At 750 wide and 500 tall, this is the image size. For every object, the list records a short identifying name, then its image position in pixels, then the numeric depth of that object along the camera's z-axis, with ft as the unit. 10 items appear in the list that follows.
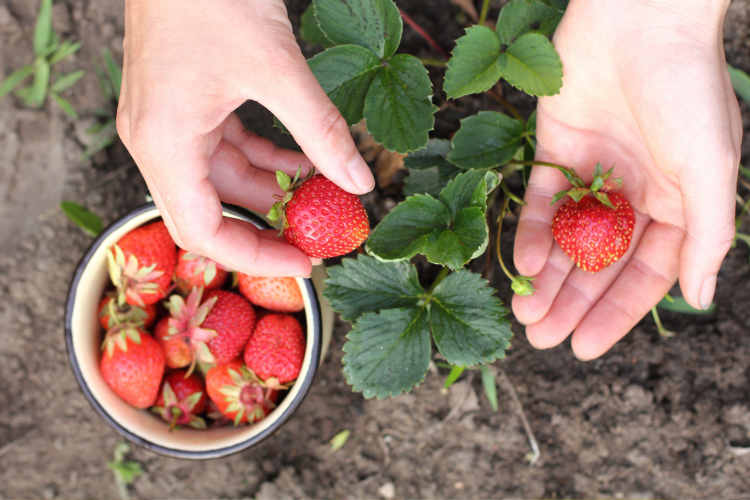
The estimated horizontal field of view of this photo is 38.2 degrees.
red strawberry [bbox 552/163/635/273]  1.44
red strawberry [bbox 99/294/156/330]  1.51
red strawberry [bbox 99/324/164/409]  1.51
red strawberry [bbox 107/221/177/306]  1.50
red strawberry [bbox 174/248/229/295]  1.53
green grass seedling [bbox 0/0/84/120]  1.80
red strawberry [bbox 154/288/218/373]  1.52
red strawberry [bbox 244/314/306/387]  1.52
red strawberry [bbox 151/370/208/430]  1.55
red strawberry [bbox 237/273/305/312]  1.52
